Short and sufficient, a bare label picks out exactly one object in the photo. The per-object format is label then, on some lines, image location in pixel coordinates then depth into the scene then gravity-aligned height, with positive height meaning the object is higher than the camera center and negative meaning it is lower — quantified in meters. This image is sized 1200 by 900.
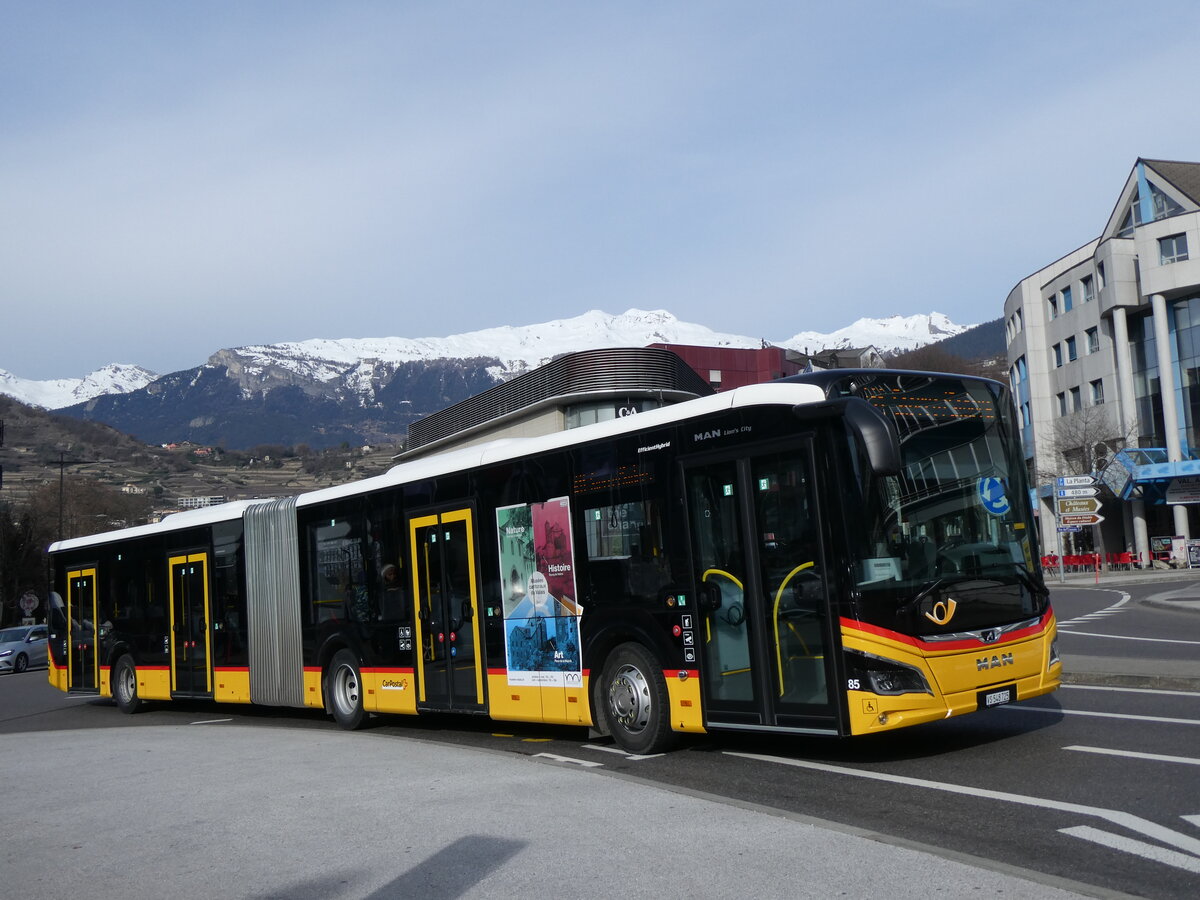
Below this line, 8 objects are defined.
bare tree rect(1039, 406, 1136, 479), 60.50 +3.76
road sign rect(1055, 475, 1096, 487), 41.22 +1.12
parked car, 39.59 -1.99
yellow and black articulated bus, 8.90 -0.27
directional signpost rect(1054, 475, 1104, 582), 40.50 +0.39
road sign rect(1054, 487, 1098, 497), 40.84 +0.74
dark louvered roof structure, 41.84 +6.17
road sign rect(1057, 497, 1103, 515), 40.53 +0.26
